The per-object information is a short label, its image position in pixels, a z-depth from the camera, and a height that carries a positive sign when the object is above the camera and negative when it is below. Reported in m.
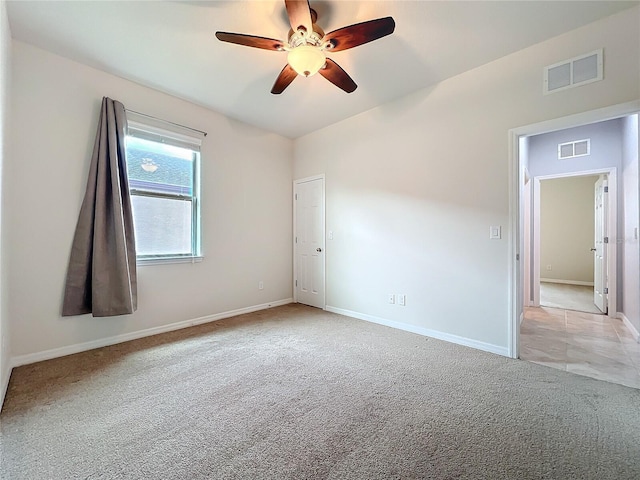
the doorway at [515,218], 2.47 +0.21
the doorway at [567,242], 5.74 -0.04
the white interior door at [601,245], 4.12 -0.08
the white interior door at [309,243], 4.35 -0.04
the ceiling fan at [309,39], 1.80 +1.42
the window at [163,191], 3.09 +0.57
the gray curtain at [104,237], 2.66 +0.03
